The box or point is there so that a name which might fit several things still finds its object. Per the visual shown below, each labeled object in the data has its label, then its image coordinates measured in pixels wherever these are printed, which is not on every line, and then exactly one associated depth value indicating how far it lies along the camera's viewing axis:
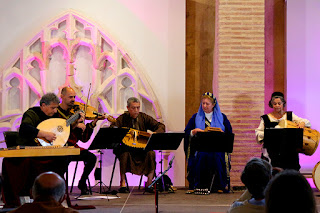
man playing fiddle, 7.14
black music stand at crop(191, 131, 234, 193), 7.02
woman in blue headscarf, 7.53
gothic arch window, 8.58
